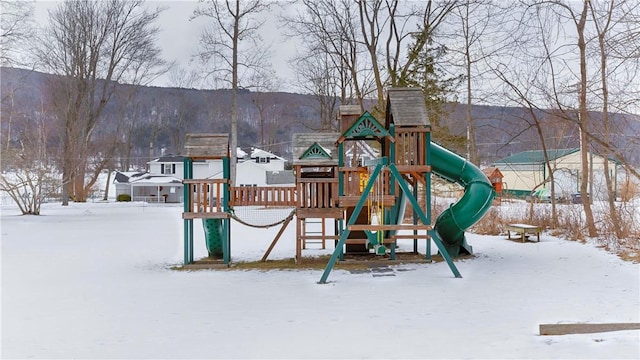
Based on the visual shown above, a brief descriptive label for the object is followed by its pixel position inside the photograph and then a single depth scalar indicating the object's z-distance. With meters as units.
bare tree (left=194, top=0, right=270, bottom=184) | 29.50
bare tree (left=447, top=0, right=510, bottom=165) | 21.45
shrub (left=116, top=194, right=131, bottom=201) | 46.00
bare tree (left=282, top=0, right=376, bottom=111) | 24.86
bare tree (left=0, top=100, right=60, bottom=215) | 26.33
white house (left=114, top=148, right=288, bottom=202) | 47.29
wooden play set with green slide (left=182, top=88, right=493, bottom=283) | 11.32
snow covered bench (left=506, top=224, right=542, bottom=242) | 14.39
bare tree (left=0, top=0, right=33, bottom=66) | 20.75
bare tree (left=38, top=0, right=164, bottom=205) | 36.03
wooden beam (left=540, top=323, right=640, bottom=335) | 5.65
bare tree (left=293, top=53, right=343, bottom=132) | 34.12
